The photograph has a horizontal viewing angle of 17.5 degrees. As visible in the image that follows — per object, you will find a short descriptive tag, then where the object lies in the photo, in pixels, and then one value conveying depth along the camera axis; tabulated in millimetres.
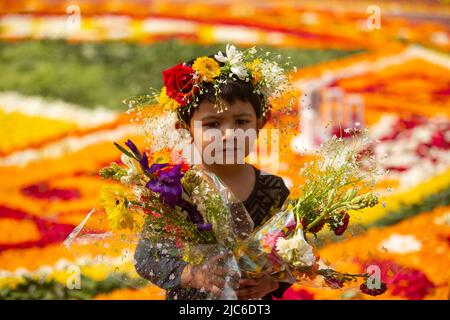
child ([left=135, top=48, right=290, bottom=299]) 4011
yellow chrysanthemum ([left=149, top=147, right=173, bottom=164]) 4085
